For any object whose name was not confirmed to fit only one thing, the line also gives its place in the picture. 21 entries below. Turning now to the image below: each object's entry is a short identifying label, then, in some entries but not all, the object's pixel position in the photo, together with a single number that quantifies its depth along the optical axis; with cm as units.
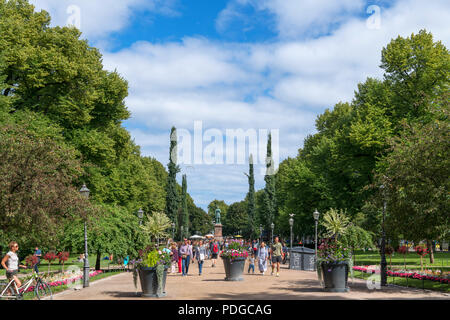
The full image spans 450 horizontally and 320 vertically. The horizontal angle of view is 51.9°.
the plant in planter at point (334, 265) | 1596
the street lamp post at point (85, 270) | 1927
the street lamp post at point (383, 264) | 1867
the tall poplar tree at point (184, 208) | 10725
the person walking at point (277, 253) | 2430
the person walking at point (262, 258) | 2467
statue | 9931
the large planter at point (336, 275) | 1593
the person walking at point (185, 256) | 2527
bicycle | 1313
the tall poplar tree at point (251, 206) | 9875
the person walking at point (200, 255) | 2559
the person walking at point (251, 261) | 2549
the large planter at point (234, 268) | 2103
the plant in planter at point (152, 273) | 1498
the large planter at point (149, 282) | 1498
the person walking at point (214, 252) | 3338
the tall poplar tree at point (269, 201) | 8162
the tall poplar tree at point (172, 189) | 8581
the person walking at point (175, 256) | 2667
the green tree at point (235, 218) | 14600
